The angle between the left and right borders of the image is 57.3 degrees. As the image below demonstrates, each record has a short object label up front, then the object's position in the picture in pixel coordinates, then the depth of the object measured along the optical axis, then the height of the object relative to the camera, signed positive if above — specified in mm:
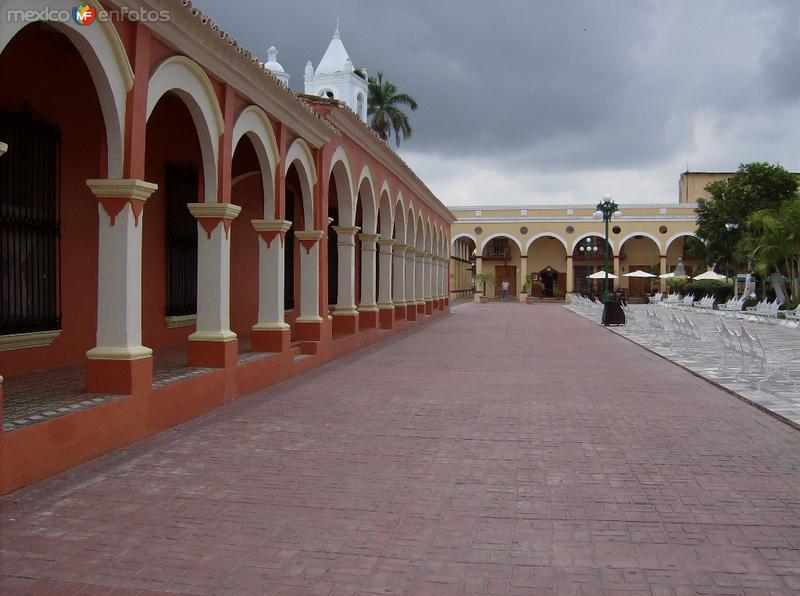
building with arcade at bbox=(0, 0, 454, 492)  6566 +692
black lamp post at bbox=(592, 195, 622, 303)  27766 +2769
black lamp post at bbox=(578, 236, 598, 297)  51459 +2173
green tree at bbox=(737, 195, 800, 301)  28000 +1517
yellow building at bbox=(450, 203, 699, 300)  50625 +2670
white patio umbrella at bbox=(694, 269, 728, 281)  42069 +309
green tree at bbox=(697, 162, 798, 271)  43125 +4949
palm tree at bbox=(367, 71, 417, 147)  47750 +11311
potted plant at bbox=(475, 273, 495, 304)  51812 +112
